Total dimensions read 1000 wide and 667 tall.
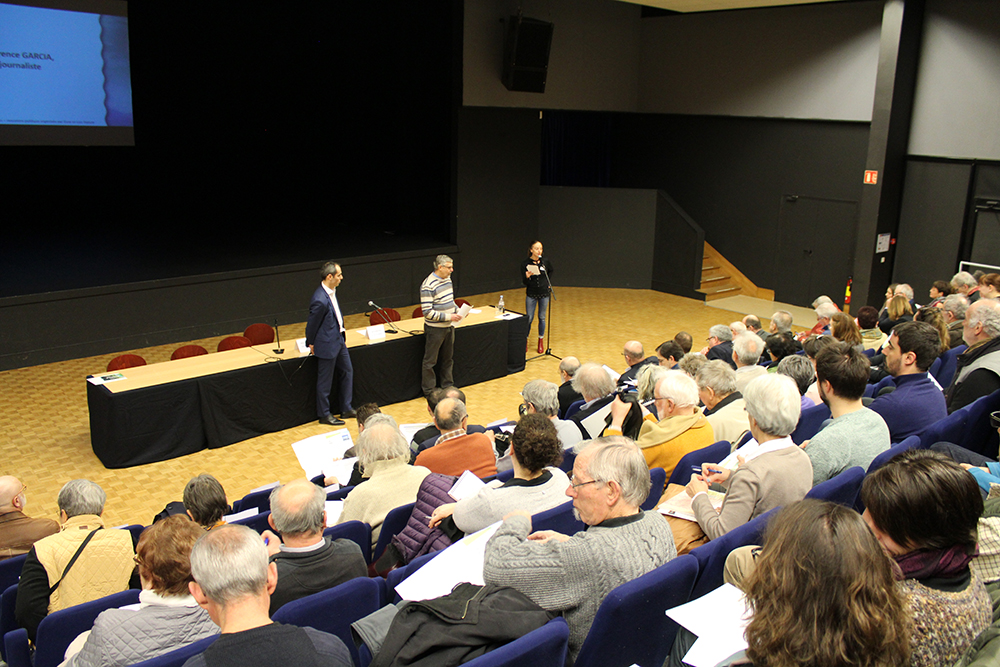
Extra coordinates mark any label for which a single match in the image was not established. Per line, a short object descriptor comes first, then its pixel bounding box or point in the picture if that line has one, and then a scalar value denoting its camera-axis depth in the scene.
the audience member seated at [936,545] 1.69
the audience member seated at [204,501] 3.46
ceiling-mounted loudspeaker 11.47
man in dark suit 7.18
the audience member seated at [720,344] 6.76
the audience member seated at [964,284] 7.99
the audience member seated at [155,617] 2.39
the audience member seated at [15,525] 3.68
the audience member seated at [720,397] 4.52
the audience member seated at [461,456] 4.06
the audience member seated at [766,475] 2.84
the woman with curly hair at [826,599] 1.49
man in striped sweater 7.92
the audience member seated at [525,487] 2.89
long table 6.44
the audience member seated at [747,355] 5.39
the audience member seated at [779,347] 6.28
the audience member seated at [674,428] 3.96
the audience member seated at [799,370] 4.97
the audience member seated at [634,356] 6.42
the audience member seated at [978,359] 4.61
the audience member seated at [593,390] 4.84
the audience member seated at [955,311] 6.55
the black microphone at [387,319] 8.43
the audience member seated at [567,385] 6.01
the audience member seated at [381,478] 3.63
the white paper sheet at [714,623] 2.12
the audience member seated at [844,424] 3.37
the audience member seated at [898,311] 7.29
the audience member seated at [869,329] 7.35
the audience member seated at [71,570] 3.16
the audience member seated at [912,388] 4.17
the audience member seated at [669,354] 6.16
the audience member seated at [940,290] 8.40
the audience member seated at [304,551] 2.69
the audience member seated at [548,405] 4.66
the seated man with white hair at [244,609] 1.85
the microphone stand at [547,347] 9.77
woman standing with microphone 9.68
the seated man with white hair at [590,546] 2.16
